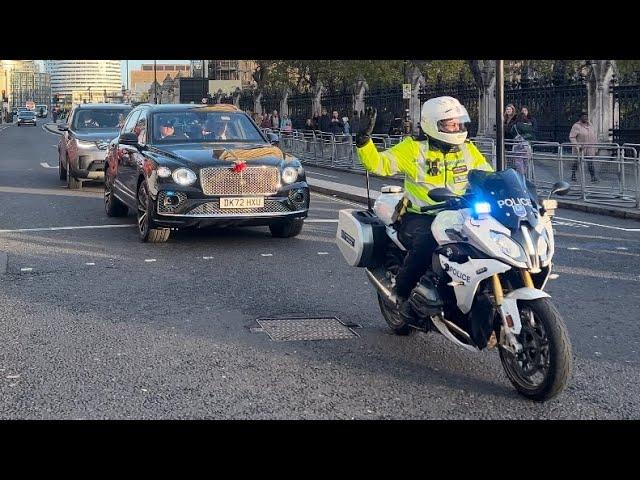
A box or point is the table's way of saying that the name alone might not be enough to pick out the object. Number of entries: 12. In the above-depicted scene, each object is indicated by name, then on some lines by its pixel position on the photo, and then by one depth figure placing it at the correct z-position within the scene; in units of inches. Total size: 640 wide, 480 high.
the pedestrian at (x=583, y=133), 794.2
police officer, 237.3
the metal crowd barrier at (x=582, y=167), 645.9
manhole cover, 266.8
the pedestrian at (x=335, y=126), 1305.4
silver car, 737.6
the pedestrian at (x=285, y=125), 1521.2
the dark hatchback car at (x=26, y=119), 3919.8
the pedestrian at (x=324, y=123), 1491.1
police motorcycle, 199.0
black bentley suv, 431.5
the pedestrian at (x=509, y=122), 812.1
